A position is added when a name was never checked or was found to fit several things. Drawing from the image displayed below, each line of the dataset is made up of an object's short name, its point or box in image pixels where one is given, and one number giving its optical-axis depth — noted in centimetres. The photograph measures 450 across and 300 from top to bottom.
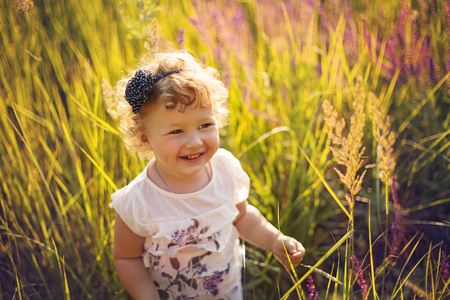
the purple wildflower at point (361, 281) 115
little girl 129
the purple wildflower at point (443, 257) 138
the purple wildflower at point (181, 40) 169
